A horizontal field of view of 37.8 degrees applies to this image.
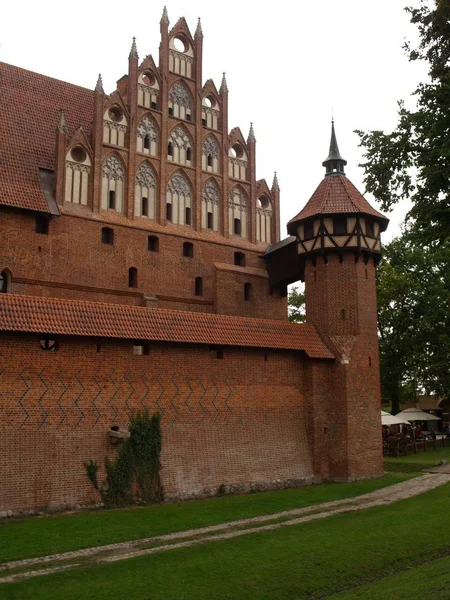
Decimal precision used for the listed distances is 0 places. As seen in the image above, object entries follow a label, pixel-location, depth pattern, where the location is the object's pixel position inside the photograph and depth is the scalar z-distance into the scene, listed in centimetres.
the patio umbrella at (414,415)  2808
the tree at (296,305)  3638
